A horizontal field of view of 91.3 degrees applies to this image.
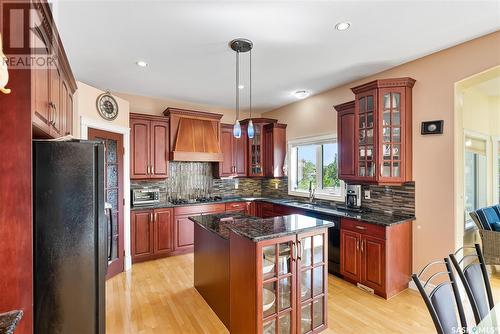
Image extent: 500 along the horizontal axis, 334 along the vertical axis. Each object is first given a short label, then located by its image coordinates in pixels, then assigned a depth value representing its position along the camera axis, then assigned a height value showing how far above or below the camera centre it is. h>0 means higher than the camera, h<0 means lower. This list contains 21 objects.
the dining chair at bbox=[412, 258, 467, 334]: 1.08 -0.68
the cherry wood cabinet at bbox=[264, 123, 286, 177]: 4.99 +0.35
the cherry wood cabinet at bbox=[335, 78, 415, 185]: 2.97 +0.45
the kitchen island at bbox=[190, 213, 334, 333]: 1.92 -0.92
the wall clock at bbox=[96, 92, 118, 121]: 3.31 +0.84
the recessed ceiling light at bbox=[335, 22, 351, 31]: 2.18 +1.27
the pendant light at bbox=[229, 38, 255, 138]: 2.47 +1.25
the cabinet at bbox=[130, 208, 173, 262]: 3.86 -1.10
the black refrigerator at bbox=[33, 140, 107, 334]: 1.46 -0.44
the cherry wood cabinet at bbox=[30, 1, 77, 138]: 1.44 +0.67
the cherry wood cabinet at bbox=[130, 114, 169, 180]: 4.01 +0.34
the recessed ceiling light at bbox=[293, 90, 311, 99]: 4.17 +1.27
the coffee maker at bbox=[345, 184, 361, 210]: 3.59 -0.46
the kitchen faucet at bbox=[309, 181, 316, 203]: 4.41 -0.50
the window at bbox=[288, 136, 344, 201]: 4.16 -0.04
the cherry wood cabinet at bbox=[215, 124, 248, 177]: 4.99 +0.26
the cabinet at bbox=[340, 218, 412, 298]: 2.75 -1.07
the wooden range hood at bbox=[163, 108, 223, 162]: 4.34 +0.57
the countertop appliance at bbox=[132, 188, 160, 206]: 4.10 -0.52
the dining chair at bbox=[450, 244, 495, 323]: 1.37 -0.72
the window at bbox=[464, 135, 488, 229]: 3.72 -0.16
